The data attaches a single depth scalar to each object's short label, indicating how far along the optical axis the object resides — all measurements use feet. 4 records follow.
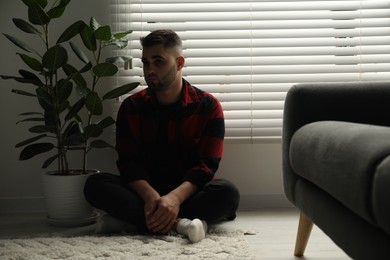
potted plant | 7.94
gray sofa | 3.53
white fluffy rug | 6.33
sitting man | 7.70
